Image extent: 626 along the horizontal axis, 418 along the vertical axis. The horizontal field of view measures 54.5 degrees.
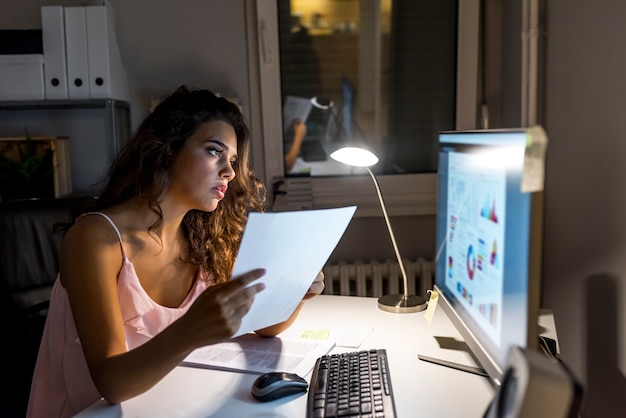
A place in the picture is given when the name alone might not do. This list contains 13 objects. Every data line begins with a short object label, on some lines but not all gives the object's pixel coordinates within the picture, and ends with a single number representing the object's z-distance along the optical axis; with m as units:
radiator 2.56
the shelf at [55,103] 2.34
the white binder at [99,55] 2.32
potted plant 2.36
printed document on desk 1.22
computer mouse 1.07
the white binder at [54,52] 2.30
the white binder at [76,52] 2.32
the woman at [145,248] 1.17
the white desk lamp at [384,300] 1.61
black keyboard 0.98
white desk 1.03
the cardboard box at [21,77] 2.32
